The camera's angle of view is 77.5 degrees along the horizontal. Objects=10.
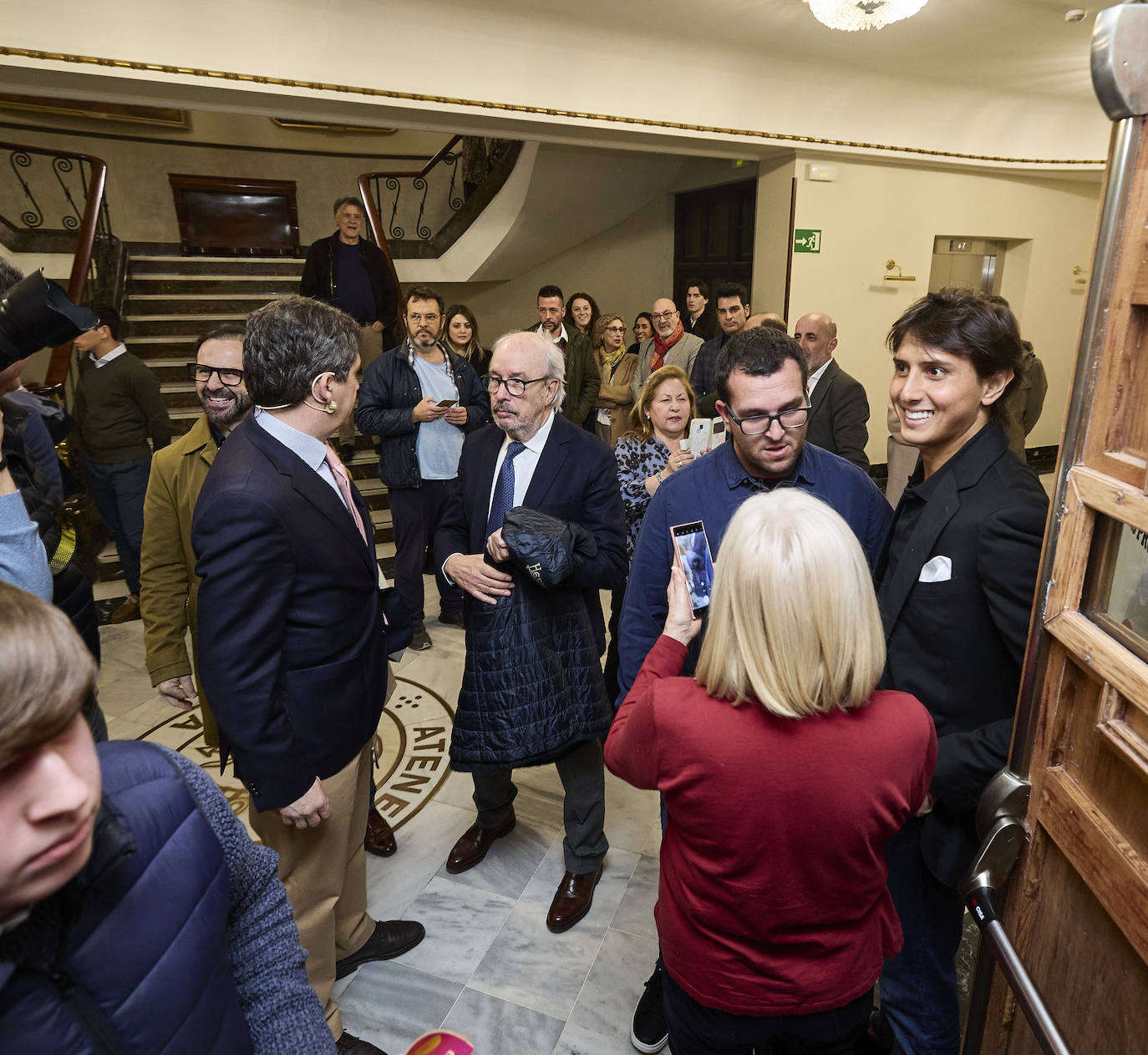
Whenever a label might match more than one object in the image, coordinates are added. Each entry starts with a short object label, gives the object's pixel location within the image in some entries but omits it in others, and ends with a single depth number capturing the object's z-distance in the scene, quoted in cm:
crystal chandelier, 408
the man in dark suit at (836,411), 359
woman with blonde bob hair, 103
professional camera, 134
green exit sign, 649
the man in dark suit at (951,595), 134
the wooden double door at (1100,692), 88
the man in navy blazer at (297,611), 152
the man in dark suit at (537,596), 211
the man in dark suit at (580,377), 534
